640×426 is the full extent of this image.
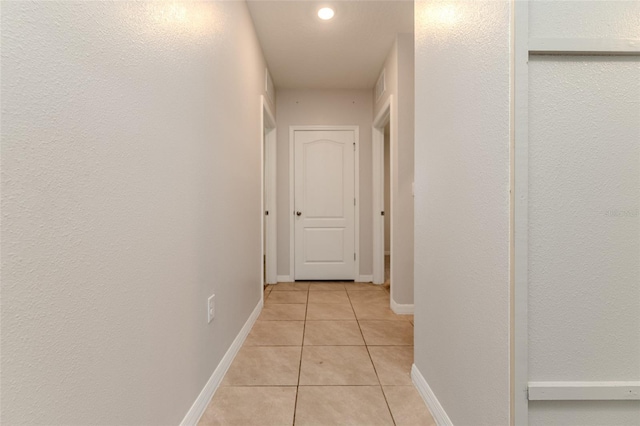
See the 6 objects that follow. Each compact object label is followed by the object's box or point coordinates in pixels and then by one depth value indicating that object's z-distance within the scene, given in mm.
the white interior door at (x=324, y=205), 3758
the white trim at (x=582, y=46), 782
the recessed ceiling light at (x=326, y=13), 2250
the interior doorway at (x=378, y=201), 3531
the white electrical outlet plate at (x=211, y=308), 1406
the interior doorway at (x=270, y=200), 3633
